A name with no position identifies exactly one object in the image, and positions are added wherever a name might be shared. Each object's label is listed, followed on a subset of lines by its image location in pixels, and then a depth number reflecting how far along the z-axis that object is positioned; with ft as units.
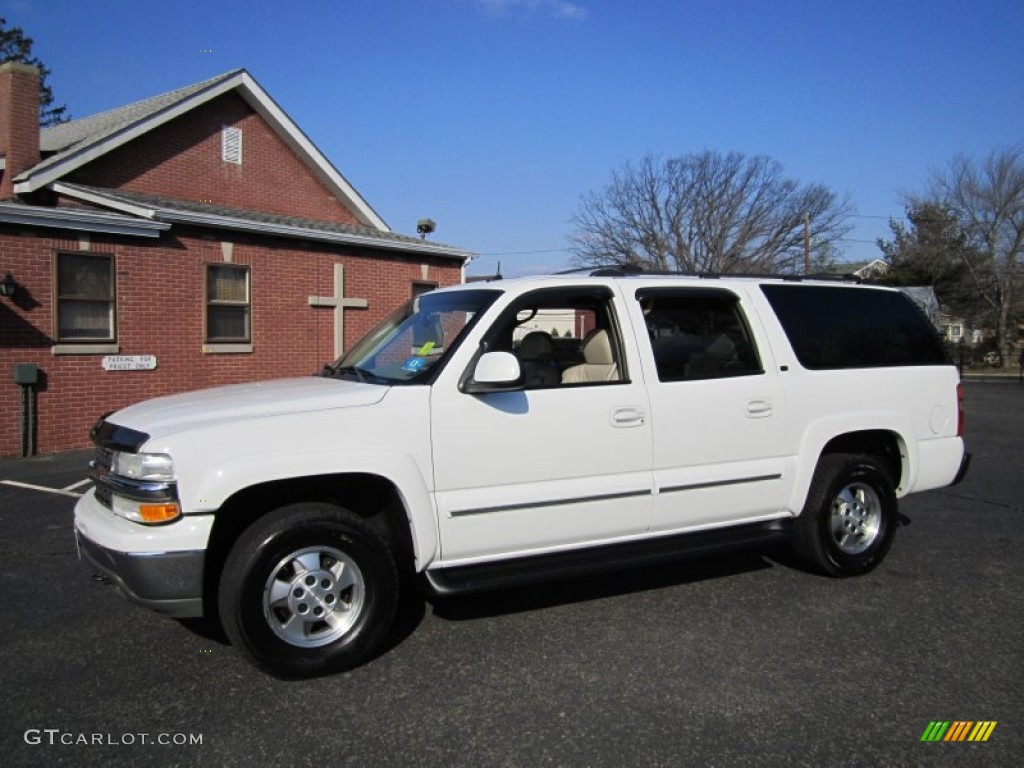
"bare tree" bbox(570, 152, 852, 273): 123.85
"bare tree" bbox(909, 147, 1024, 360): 132.26
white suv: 10.71
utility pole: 116.37
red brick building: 33.17
